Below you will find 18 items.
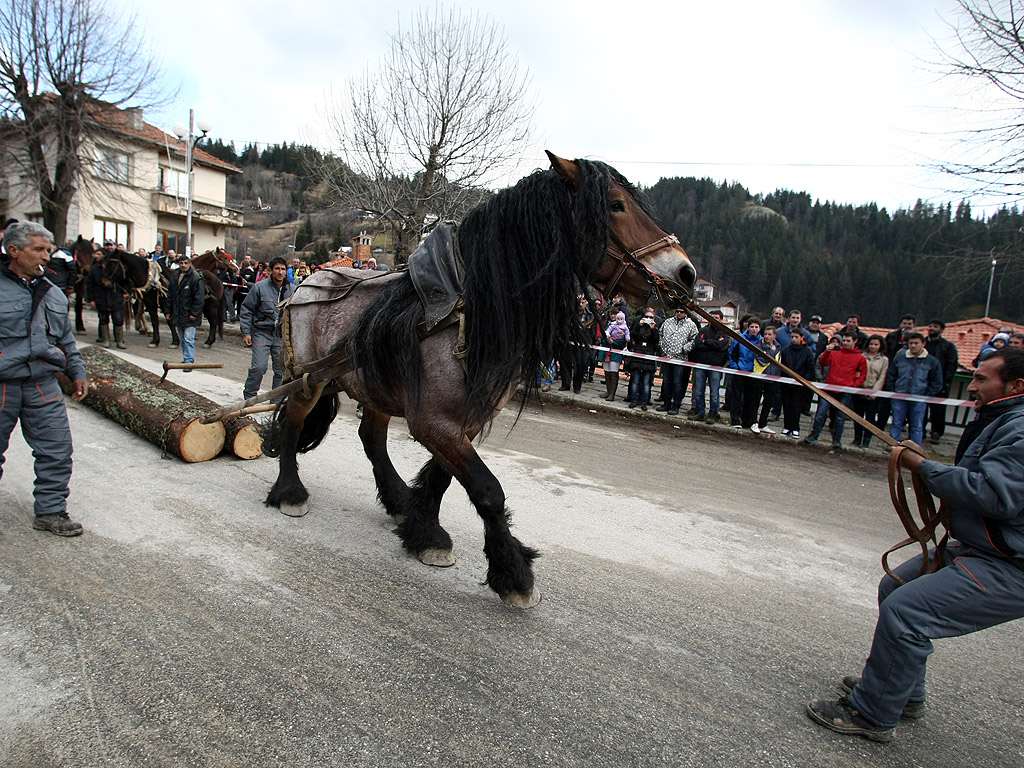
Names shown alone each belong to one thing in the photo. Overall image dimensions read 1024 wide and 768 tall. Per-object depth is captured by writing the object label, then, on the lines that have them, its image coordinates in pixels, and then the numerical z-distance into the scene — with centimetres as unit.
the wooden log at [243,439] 551
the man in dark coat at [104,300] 1286
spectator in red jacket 908
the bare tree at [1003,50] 873
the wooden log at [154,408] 524
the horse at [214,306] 1460
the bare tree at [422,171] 1666
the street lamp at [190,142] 1966
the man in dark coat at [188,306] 1112
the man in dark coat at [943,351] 906
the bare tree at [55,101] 1820
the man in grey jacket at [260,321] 786
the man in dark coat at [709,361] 1010
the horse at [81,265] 1436
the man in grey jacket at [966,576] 218
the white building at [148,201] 2836
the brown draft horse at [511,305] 292
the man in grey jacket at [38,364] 356
